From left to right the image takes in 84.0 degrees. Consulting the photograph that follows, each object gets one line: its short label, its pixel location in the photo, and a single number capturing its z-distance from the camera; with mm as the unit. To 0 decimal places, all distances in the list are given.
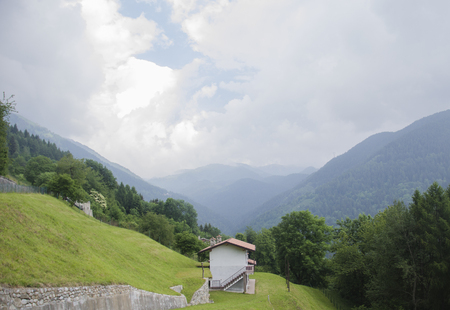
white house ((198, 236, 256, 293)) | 38750
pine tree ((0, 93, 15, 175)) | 37875
